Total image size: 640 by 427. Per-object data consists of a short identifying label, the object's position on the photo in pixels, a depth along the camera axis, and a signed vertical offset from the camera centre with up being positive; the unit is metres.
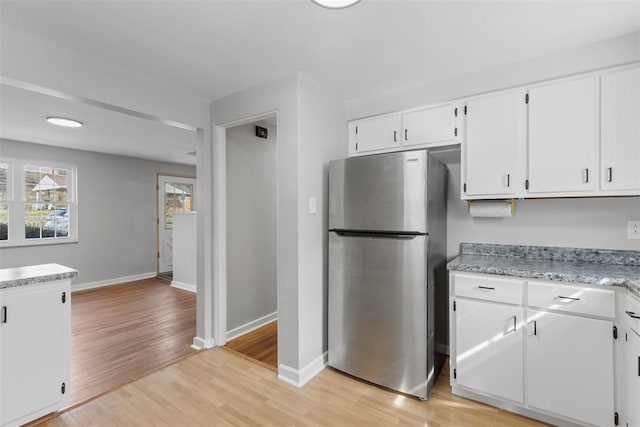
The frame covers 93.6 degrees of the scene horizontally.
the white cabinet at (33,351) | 1.68 -0.81
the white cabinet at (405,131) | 2.32 +0.68
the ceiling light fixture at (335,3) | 1.45 +1.02
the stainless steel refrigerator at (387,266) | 2.03 -0.40
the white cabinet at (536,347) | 1.64 -0.81
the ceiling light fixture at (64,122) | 3.27 +1.02
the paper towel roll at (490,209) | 2.21 +0.02
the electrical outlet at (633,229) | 1.96 -0.12
